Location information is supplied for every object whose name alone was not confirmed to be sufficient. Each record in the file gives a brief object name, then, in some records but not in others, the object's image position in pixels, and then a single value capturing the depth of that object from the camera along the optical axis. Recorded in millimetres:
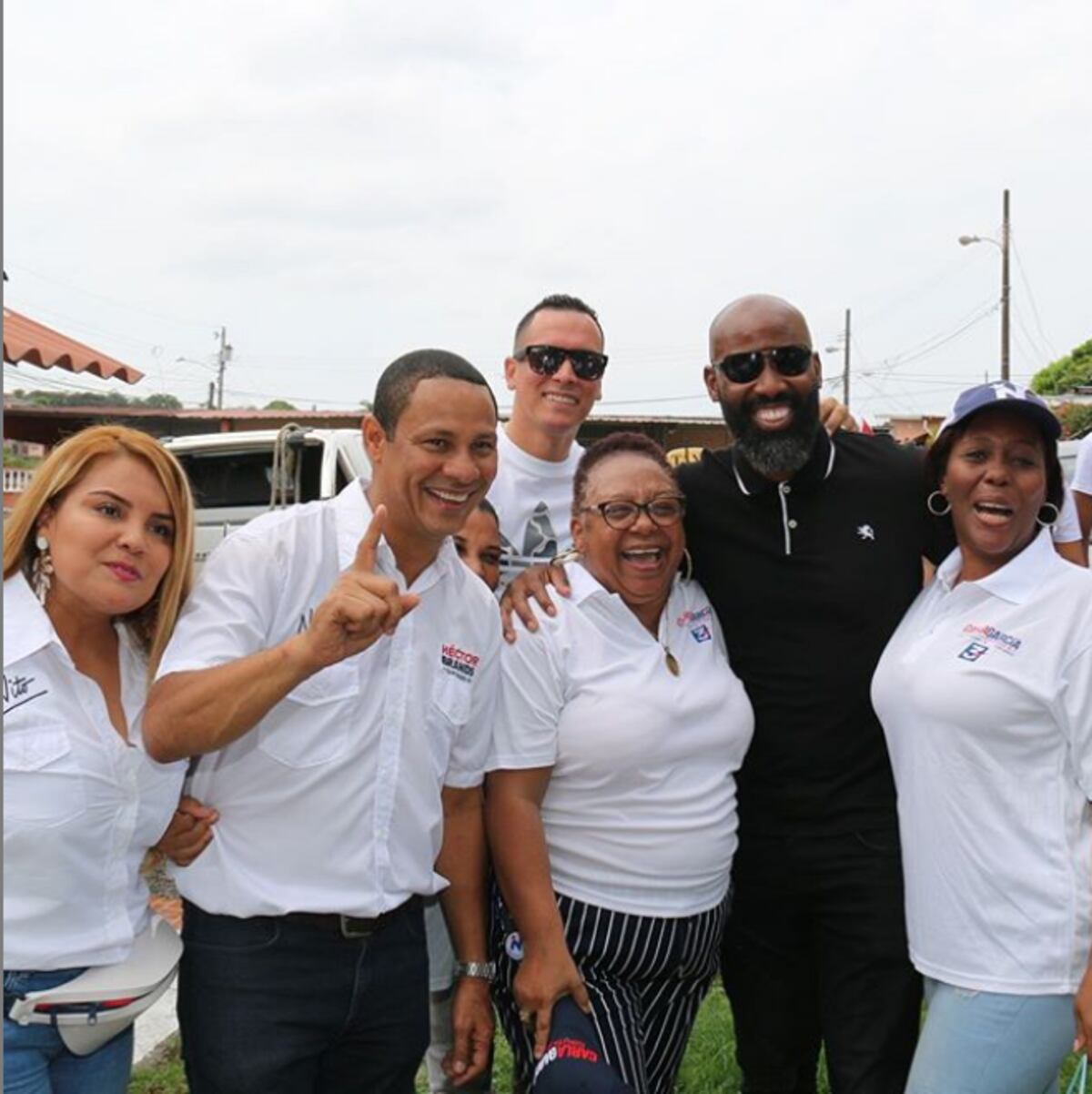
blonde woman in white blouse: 2168
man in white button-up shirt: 2365
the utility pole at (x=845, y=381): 50150
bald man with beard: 3031
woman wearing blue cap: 2570
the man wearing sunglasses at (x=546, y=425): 3926
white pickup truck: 11180
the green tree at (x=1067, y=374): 35469
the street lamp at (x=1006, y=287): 29050
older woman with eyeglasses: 2807
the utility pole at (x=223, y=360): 61250
